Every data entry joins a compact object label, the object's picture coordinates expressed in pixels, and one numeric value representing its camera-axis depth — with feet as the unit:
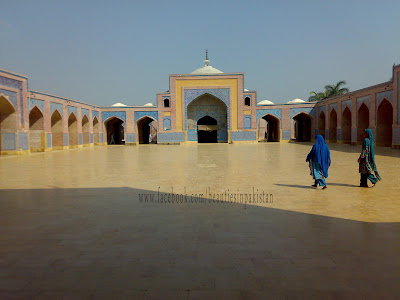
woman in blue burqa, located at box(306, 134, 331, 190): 16.56
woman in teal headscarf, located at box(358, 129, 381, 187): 16.62
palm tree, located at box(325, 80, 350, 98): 94.99
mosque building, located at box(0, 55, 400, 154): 48.70
